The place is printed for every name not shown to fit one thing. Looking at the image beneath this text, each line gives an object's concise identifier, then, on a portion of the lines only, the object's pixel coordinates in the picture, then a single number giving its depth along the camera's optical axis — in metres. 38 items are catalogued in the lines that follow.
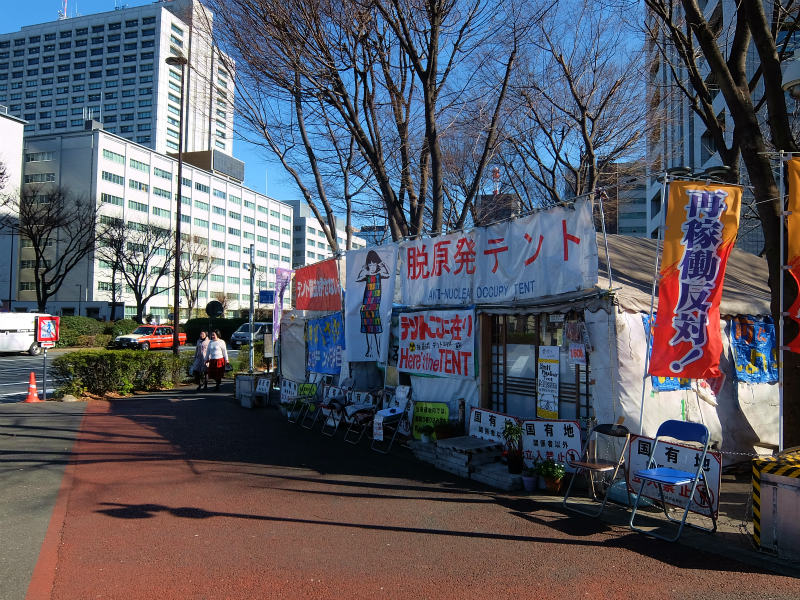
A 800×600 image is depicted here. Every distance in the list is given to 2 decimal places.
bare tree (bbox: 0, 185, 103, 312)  38.51
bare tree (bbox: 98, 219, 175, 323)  44.81
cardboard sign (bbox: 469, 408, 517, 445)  8.14
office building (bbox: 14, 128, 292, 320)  56.19
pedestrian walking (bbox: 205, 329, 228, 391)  16.75
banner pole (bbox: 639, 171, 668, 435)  6.76
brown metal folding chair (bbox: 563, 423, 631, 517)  6.19
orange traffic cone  14.25
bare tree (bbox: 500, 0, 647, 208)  15.24
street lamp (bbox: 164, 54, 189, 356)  21.67
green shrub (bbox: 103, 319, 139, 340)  39.06
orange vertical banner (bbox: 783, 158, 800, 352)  5.83
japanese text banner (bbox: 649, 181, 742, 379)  6.17
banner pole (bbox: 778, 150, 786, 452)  5.83
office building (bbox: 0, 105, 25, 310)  50.56
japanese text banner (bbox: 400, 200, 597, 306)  7.44
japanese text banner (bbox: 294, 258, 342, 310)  12.65
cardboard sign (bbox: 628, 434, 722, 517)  5.64
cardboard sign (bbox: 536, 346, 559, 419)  7.91
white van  27.52
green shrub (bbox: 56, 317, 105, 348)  34.47
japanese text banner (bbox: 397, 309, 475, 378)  9.15
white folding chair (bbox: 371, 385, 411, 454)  9.30
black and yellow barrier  4.90
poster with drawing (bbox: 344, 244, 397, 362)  10.74
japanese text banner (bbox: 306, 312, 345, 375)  12.51
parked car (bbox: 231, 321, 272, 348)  34.84
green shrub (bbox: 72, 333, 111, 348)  35.41
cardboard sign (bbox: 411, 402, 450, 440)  9.37
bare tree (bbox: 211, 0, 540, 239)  10.97
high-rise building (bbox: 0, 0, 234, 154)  96.25
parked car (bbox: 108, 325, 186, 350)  32.53
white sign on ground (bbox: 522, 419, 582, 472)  7.18
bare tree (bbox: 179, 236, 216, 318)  53.96
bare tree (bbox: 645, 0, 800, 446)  6.59
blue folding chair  5.37
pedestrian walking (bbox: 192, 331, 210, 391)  16.97
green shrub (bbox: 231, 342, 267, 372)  21.23
